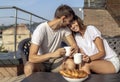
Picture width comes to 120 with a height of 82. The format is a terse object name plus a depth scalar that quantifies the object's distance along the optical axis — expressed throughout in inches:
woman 47.0
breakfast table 39.6
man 47.6
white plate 38.7
